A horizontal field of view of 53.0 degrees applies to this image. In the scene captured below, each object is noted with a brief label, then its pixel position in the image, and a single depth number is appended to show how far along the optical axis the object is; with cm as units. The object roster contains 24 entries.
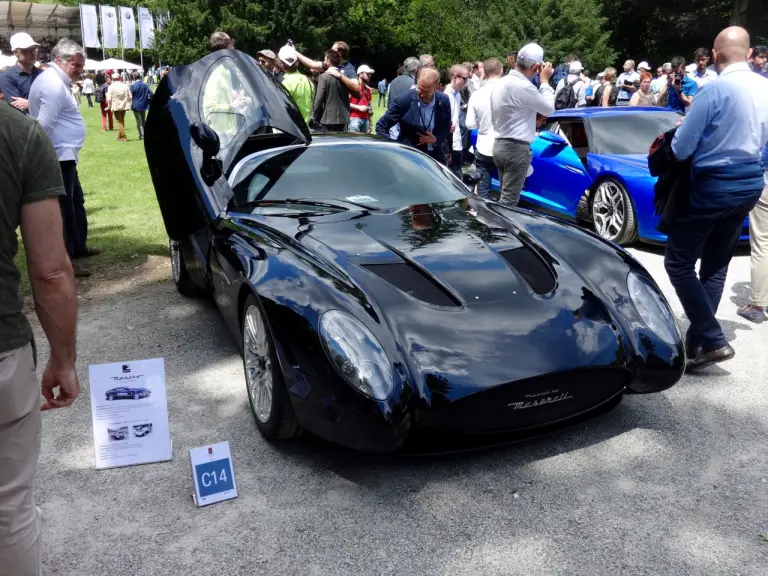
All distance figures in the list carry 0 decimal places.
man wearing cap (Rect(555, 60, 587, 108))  1639
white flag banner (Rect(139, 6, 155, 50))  5603
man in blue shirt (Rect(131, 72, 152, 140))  1966
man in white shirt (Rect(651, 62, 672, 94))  1534
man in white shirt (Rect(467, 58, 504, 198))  797
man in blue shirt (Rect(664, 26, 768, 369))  425
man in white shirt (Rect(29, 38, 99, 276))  621
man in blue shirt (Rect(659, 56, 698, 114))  1330
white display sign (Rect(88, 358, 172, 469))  340
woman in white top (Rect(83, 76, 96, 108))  3794
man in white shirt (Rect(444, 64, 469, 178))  1009
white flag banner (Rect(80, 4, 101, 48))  5712
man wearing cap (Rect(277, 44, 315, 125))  908
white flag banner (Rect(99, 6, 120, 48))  5572
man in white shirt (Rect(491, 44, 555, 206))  680
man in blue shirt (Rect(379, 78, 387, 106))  3778
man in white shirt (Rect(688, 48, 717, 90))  1360
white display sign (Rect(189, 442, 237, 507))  316
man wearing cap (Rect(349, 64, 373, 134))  1065
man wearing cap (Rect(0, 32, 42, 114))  752
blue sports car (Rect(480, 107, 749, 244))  744
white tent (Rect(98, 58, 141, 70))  4022
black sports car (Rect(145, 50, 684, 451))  316
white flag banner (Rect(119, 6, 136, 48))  5378
